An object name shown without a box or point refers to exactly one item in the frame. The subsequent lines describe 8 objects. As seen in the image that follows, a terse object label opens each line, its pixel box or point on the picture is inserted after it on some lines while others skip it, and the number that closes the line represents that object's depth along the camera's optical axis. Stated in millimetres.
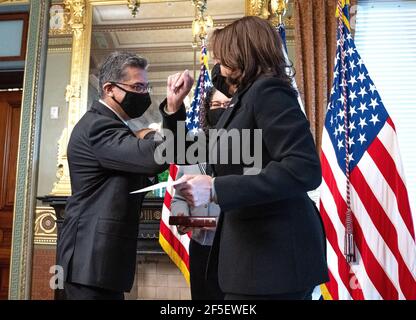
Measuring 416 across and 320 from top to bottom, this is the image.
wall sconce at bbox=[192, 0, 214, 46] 3487
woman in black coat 1021
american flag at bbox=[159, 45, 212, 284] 2893
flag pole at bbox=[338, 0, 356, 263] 2279
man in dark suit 1443
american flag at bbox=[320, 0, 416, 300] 2230
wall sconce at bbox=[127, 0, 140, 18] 2732
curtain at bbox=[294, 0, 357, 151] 3605
